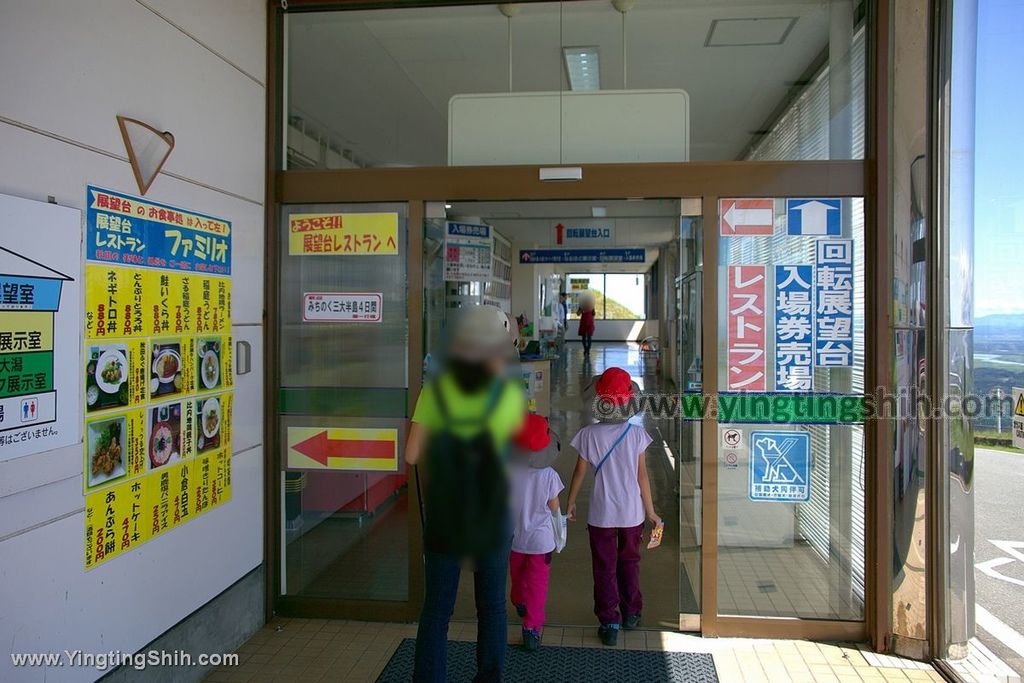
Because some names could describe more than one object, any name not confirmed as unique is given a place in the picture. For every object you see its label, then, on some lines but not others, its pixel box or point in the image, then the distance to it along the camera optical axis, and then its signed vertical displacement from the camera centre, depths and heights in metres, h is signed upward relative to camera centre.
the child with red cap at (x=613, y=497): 3.74 -0.81
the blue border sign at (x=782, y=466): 3.91 -0.68
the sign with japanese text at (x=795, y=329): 3.83 +0.06
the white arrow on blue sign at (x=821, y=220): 3.84 +0.64
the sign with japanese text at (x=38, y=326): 2.28 +0.04
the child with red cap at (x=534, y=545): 3.44 -0.99
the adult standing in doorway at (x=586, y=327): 22.44 +0.40
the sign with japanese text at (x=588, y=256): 13.23 +1.54
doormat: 3.48 -1.61
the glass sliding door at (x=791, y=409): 3.83 -0.36
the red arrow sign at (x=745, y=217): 3.87 +0.66
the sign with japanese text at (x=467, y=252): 4.41 +0.58
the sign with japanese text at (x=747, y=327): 3.86 +0.07
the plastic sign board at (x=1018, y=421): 2.93 -0.32
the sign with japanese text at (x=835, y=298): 3.82 +0.23
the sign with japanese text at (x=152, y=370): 2.73 -0.14
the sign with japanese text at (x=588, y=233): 10.90 +1.65
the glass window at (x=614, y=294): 29.64 +1.92
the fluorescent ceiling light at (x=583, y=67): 4.16 +1.58
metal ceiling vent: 4.12 +1.78
